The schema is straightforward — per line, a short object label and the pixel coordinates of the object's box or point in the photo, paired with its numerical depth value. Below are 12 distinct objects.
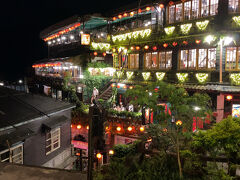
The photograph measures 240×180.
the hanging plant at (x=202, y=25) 15.23
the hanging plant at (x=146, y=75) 19.37
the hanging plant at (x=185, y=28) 16.03
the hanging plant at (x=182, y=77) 16.87
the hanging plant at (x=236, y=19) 14.16
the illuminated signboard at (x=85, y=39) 22.56
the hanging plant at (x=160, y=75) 18.37
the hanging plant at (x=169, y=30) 17.17
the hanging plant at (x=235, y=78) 14.37
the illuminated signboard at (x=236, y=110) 15.23
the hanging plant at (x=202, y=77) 15.91
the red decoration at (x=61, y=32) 27.13
